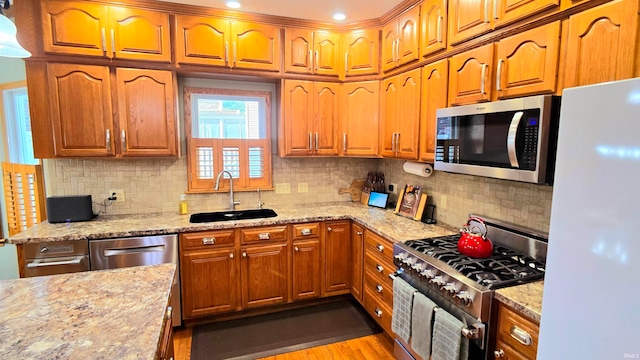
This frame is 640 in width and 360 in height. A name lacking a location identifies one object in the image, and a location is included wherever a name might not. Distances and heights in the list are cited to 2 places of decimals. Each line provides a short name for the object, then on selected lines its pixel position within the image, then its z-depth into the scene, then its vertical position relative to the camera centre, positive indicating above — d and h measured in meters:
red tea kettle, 1.83 -0.55
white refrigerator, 0.84 -0.23
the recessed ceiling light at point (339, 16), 2.83 +1.23
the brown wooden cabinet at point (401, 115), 2.51 +0.31
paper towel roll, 2.70 -0.15
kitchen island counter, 0.97 -0.61
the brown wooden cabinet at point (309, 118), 3.04 +0.32
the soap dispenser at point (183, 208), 2.97 -0.54
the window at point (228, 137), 3.07 +0.14
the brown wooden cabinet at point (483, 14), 1.57 +0.77
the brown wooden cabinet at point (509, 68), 1.50 +0.46
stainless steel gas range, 1.50 -0.63
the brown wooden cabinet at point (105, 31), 2.39 +0.93
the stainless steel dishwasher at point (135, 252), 2.37 -0.79
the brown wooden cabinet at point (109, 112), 2.47 +0.30
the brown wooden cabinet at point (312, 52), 2.96 +0.95
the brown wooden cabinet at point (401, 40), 2.47 +0.94
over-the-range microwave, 1.45 +0.07
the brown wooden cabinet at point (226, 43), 2.66 +0.94
